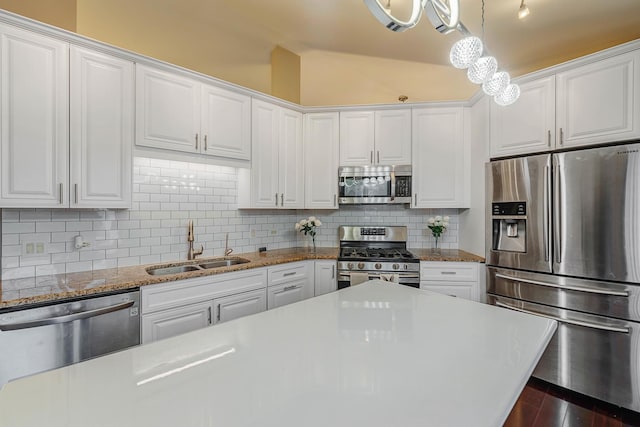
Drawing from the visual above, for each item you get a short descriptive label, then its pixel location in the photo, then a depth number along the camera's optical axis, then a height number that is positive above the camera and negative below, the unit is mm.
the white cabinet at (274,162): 3039 +569
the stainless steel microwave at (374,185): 3318 +347
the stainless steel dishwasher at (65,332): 1546 -648
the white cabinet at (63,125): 1791 +583
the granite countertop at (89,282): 1626 -414
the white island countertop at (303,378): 641 -417
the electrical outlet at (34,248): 2016 -217
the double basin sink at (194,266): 2482 -438
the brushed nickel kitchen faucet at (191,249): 2787 -299
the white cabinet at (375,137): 3338 +872
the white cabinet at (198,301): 2031 -635
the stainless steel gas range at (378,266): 2975 -491
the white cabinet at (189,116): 2307 +834
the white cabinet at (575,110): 2078 +809
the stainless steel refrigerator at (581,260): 2053 -321
